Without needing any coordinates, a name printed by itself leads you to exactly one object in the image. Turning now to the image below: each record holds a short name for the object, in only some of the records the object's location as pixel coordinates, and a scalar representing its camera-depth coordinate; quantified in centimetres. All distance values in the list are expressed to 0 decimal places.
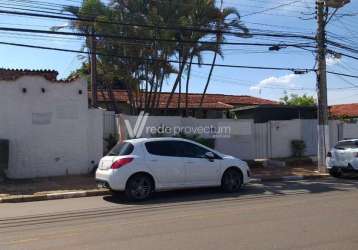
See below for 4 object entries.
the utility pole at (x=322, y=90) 2080
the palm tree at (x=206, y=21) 2494
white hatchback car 1311
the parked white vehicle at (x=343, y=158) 1864
